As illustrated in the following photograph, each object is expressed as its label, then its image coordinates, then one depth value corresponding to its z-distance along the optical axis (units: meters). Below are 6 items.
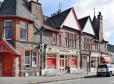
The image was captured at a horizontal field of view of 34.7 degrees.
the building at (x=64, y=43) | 25.59
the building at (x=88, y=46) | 30.39
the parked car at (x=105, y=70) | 24.52
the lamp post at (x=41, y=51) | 23.90
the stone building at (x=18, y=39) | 21.45
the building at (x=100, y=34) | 33.93
